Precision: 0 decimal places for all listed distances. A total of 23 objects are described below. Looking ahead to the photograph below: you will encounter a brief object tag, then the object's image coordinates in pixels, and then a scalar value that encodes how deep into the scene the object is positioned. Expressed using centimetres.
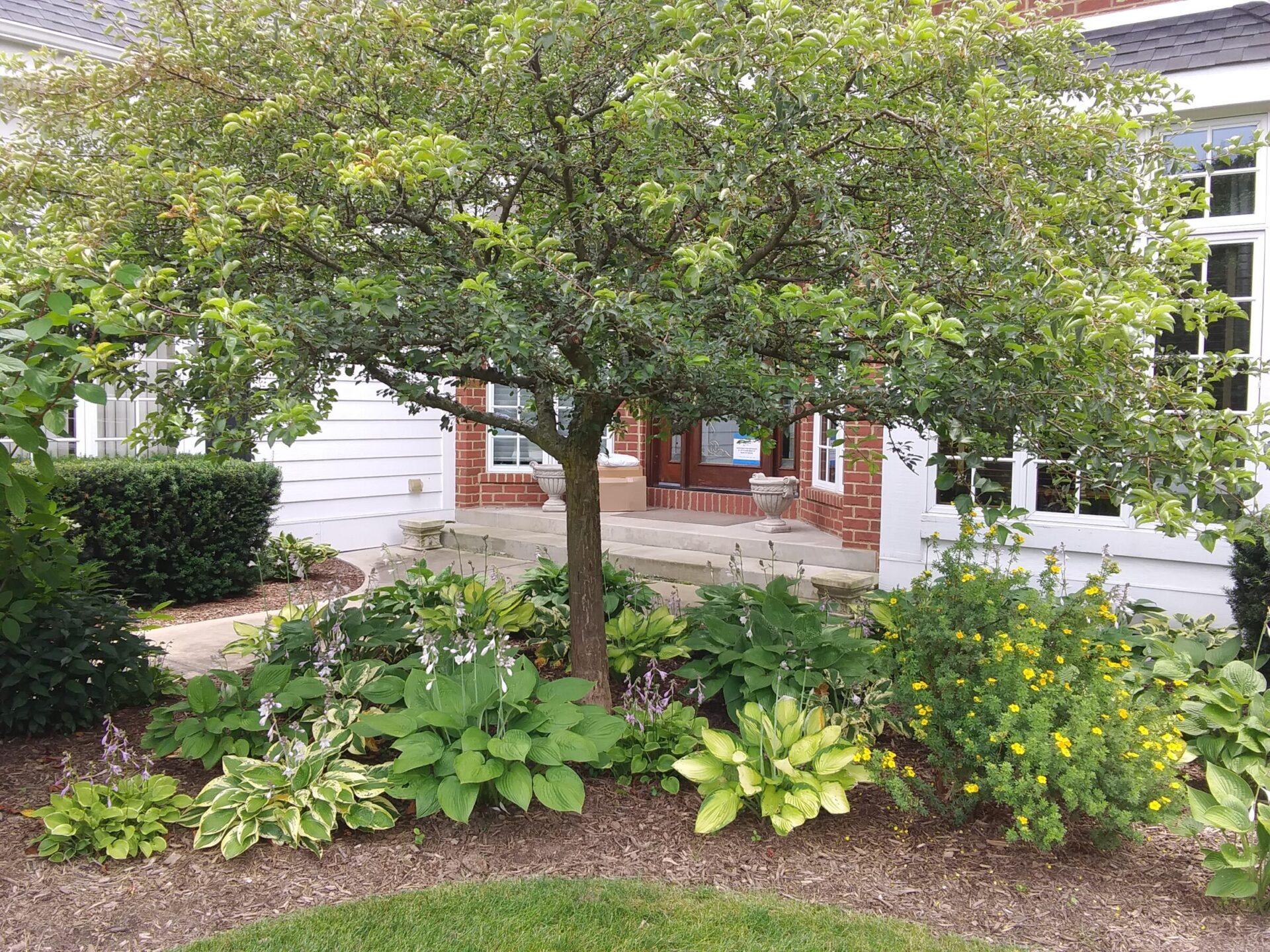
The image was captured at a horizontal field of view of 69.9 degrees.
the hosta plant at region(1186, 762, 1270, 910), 281
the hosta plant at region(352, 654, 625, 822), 313
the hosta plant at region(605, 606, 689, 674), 473
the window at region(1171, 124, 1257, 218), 593
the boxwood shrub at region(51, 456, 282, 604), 673
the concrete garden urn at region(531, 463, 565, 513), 1028
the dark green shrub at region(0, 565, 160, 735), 402
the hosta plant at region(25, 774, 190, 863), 308
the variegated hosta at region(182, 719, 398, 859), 315
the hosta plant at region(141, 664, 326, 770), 362
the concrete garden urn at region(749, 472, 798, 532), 857
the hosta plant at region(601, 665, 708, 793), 371
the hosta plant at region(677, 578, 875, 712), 409
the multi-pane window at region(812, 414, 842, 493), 830
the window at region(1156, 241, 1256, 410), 593
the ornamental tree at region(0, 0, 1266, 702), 263
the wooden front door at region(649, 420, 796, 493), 1056
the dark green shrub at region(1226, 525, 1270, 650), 508
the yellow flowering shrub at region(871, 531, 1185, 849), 302
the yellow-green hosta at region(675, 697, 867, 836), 322
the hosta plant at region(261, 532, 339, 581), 792
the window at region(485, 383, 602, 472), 1146
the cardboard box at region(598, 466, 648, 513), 1048
